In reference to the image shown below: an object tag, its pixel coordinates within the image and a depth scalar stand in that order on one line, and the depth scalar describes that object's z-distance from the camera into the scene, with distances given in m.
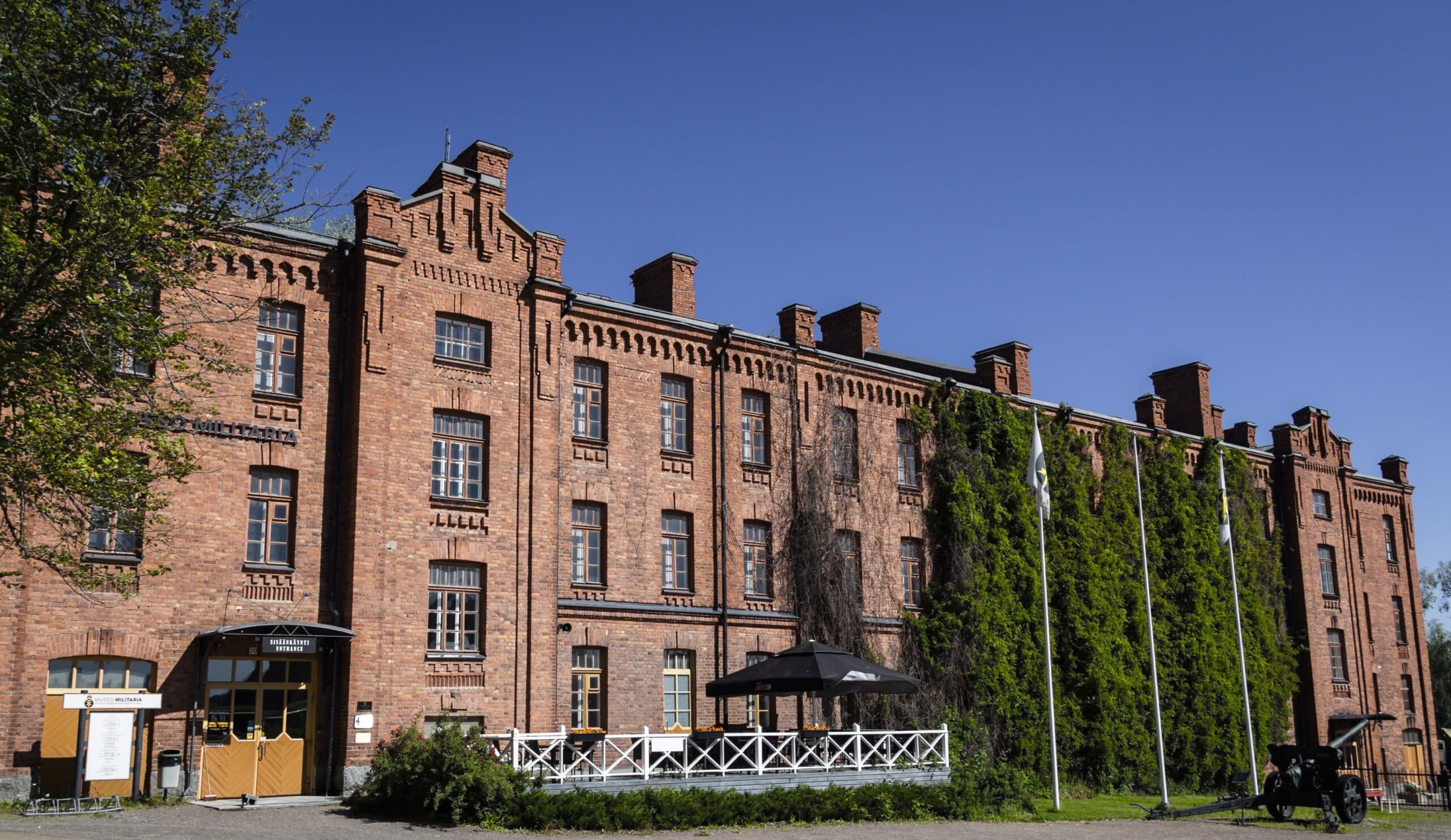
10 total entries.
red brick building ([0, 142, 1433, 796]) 21.23
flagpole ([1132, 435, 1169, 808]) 28.01
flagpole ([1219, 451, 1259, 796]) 33.28
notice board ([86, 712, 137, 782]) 19.27
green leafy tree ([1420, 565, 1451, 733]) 67.69
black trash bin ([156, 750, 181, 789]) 20.31
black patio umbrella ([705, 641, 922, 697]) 23.22
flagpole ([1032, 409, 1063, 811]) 26.00
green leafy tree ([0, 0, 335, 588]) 16.36
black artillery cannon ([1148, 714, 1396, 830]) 24.42
